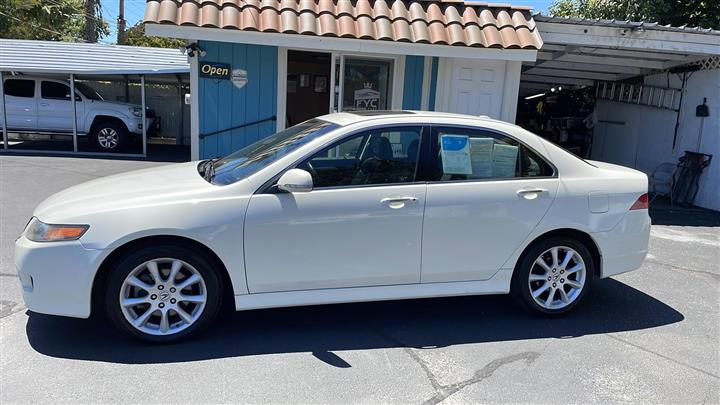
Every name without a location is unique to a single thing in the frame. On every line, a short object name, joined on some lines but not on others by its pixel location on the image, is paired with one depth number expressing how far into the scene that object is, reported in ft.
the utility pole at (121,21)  85.56
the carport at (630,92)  27.33
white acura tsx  11.36
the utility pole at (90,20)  70.59
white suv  44.93
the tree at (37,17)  67.31
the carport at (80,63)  41.06
